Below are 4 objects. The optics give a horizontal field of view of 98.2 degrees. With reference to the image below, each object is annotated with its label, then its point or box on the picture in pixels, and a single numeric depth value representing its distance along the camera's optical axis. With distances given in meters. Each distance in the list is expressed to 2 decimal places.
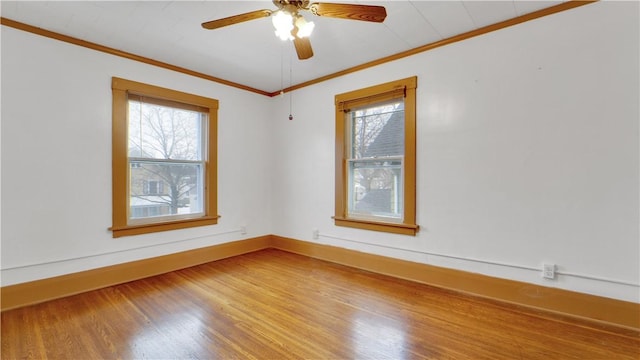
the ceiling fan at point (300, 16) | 1.83
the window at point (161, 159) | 3.05
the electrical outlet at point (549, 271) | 2.32
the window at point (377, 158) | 3.11
